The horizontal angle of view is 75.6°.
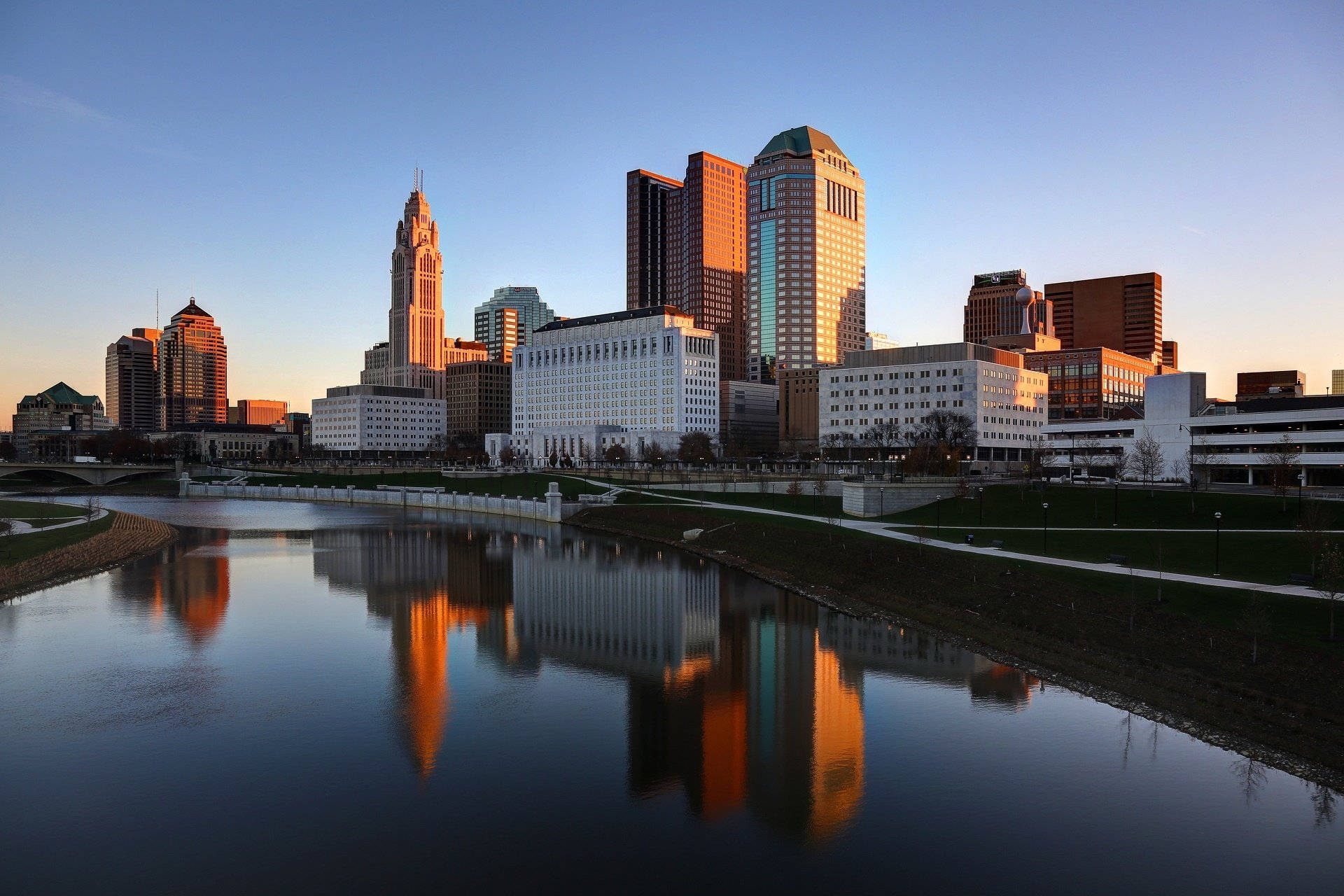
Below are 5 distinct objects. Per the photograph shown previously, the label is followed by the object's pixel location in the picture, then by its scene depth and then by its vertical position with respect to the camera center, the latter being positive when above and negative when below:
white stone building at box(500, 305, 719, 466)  188.62 +9.31
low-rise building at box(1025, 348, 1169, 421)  180.88 +10.47
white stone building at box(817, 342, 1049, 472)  130.62 +5.95
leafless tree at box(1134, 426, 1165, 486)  80.44 -2.67
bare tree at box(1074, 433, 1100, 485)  105.94 -2.24
